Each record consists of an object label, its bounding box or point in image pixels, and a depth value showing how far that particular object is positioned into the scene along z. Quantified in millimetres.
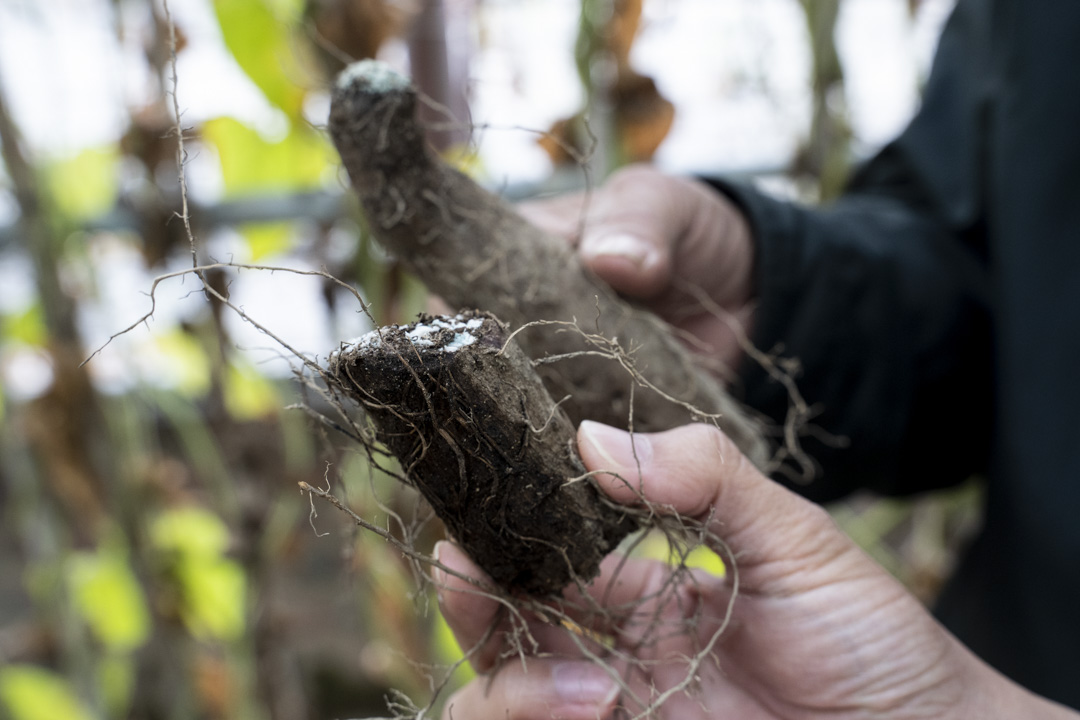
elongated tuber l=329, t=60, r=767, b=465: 576
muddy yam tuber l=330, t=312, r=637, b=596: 413
